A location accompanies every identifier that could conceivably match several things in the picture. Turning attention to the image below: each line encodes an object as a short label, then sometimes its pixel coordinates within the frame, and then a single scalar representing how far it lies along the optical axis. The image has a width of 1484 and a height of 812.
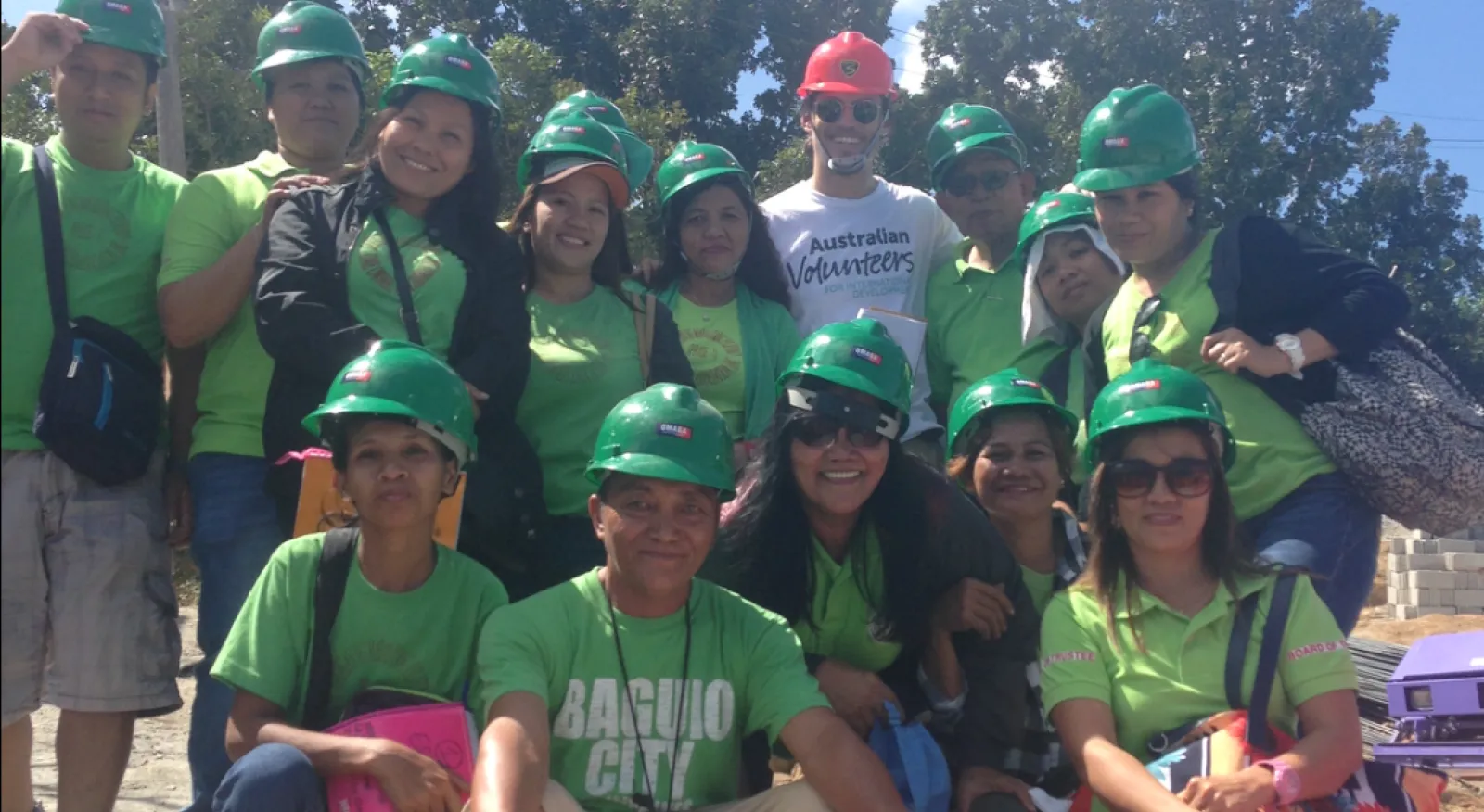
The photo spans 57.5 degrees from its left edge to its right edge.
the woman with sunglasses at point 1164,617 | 3.38
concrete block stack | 14.66
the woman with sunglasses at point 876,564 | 3.76
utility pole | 8.04
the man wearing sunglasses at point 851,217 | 5.05
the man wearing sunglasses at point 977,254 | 4.90
